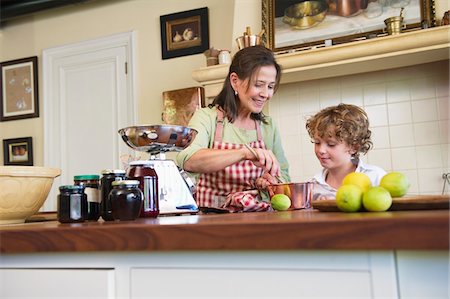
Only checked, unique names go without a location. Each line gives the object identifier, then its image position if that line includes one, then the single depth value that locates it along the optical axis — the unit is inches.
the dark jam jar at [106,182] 40.6
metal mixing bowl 45.8
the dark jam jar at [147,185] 41.1
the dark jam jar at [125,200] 36.5
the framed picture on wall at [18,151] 156.2
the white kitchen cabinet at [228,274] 23.4
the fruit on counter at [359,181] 34.3
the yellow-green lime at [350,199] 31.8
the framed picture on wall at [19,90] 158.9
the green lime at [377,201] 30.5
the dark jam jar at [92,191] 41.5
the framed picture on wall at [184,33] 133.6
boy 77.5
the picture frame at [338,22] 102.4
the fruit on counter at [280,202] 45.1
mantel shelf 96.1
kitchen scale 45.7
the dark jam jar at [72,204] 39.0
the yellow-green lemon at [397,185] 34.2
